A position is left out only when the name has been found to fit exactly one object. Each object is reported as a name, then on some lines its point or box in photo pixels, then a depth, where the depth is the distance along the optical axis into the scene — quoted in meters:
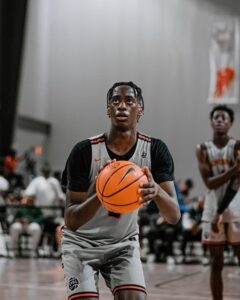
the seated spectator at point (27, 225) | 14.14
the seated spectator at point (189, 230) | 13.63
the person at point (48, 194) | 14.82
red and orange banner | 20.19
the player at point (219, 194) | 6.36
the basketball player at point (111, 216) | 3.92
